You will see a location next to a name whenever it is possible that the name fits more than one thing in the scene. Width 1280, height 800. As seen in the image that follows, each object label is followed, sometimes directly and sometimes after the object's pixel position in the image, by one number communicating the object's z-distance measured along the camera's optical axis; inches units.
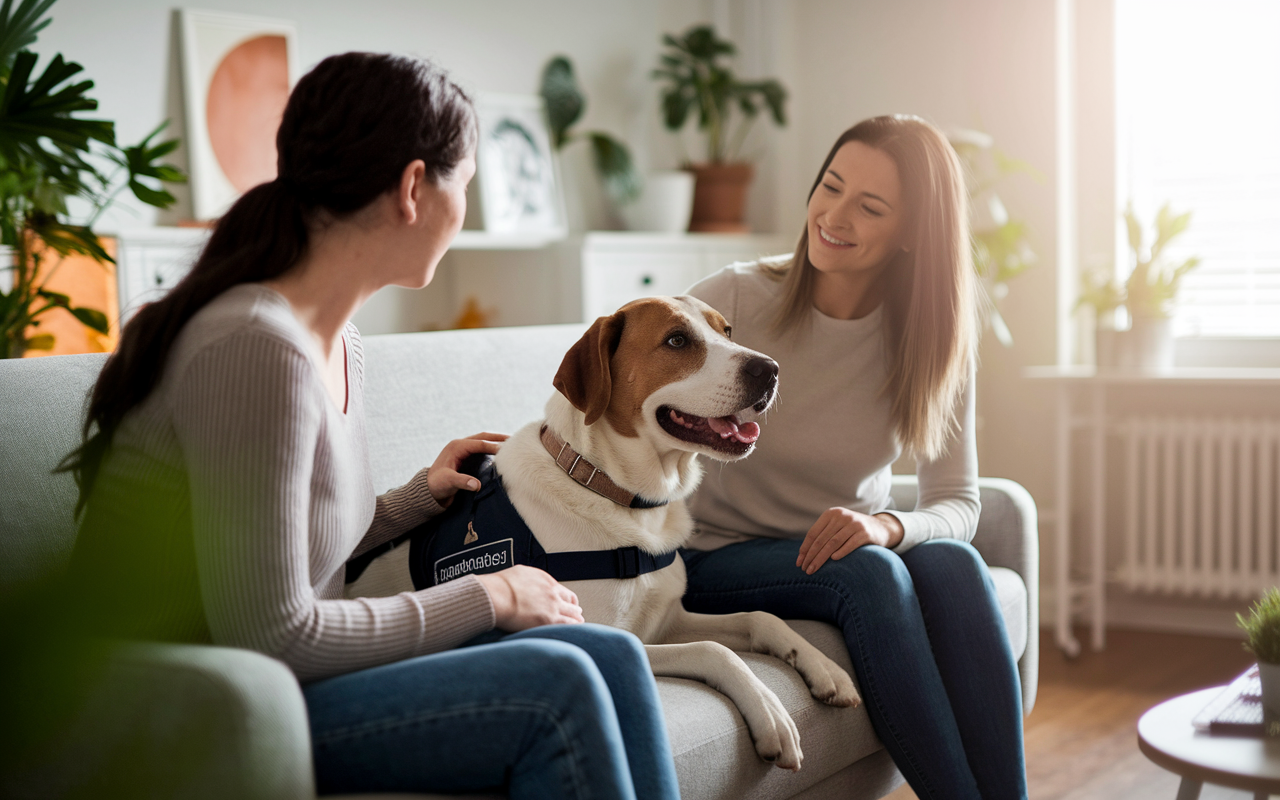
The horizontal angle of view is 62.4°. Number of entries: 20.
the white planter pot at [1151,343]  124.8
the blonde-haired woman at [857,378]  67.8
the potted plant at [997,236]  128.6
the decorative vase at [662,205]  152.6
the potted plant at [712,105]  156.3
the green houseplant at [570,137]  151.4
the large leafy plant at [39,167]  73.1
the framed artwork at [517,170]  139.9
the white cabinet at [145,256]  108.1
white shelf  133.8
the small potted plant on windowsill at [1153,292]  122.4
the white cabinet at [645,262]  140.7
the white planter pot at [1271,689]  56.4
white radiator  125.0
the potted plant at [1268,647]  56.6
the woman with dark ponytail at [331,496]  38.1
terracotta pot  159.8
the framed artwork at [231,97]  119.3
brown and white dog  56.9
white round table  51.5
